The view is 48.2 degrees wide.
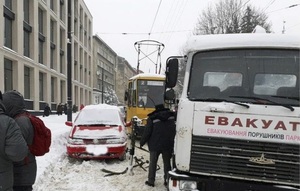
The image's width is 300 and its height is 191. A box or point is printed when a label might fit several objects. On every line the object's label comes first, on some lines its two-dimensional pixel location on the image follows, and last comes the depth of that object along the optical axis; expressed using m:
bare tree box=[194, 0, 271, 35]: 35.09
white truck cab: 4.37
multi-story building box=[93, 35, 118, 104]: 74.44
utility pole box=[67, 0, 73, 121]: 17.56
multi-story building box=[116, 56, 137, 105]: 105.40
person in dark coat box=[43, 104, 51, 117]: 31.12
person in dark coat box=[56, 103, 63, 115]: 35.68
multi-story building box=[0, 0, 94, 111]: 25.97
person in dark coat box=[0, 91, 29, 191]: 3.56
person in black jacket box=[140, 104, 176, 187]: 7.00
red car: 9.41
